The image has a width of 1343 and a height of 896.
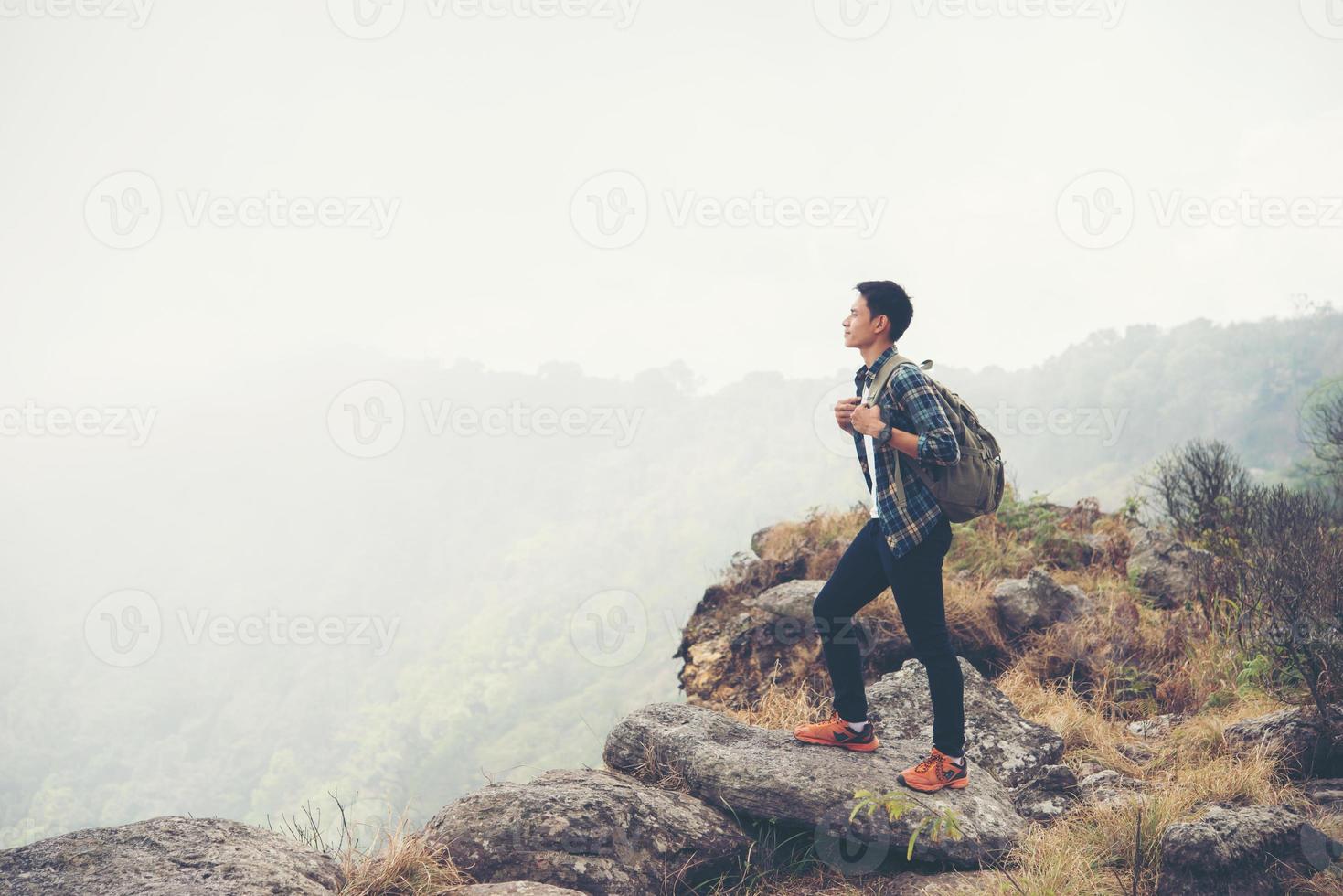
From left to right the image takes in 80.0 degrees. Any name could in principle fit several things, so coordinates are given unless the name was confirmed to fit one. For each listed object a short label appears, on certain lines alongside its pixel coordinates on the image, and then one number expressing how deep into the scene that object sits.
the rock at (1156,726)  5.38
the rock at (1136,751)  4.87
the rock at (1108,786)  4.16
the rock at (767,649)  6.56
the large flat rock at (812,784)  3.47
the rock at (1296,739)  3.98
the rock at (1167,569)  7.34
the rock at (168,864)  2.59
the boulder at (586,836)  3.22
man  3.40
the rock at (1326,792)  3.59
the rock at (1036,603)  6.78
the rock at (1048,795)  4.22
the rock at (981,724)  4.64
